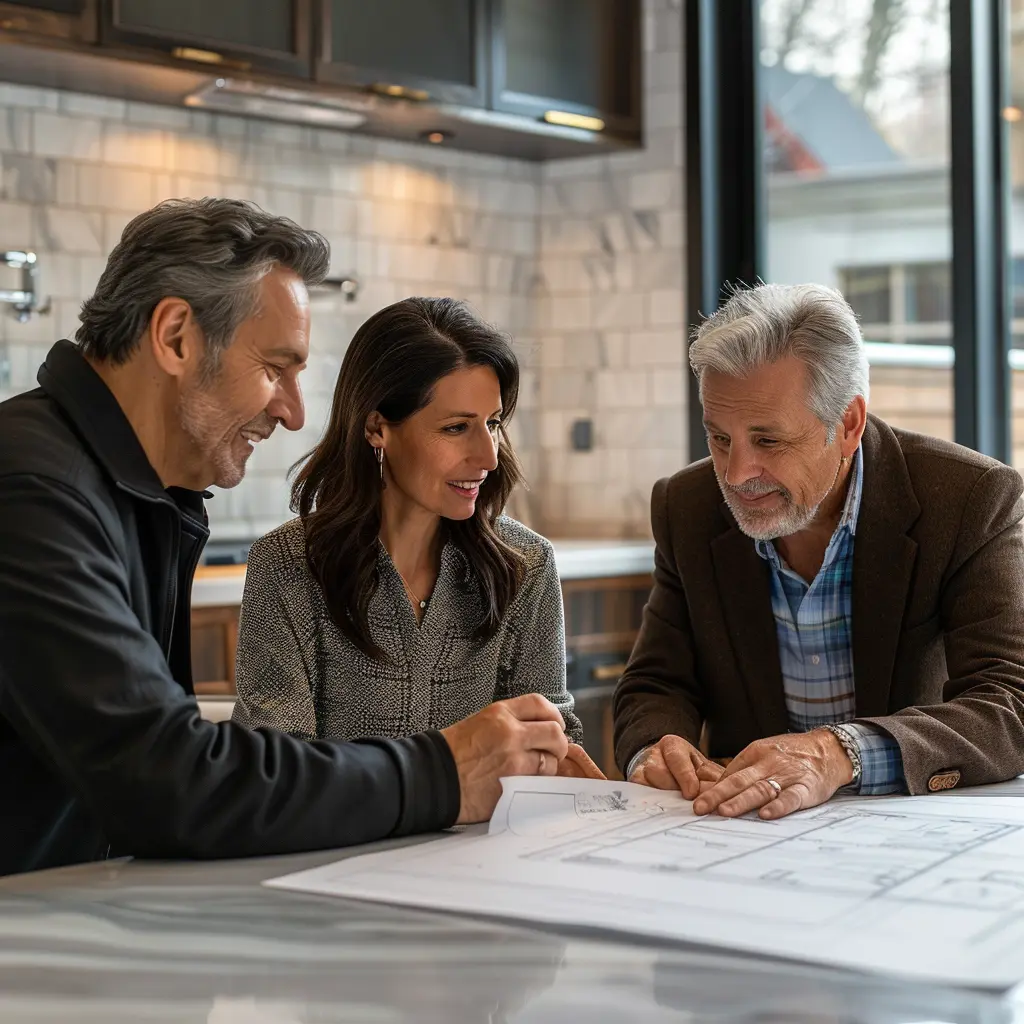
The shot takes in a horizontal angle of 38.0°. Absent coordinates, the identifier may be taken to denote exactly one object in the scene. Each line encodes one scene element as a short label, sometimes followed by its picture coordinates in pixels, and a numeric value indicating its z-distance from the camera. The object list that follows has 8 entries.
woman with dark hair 2.05
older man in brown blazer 2.05
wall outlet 5.00
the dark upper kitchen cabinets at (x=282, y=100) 3.64
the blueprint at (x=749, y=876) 1.09
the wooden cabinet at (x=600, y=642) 4.11
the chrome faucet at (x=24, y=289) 3.75
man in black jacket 1.33
